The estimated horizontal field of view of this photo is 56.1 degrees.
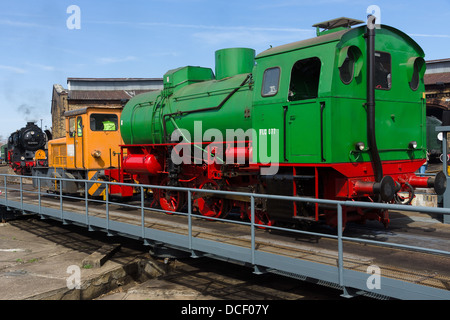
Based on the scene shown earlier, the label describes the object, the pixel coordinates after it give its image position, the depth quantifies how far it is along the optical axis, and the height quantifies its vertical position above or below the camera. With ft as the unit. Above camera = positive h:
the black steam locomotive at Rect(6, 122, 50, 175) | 90.68 +1.78
